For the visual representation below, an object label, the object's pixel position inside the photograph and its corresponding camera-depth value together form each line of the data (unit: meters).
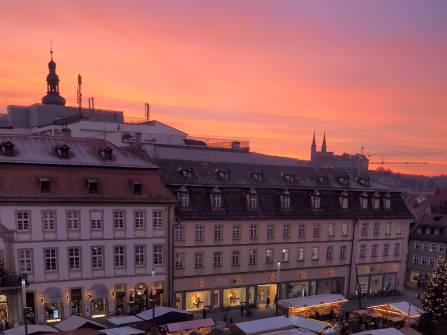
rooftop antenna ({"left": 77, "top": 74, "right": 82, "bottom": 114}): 69.24
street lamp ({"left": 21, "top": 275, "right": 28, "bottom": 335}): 28.97
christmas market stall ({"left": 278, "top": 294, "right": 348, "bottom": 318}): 38.19
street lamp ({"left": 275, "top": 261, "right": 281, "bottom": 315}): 42.93
